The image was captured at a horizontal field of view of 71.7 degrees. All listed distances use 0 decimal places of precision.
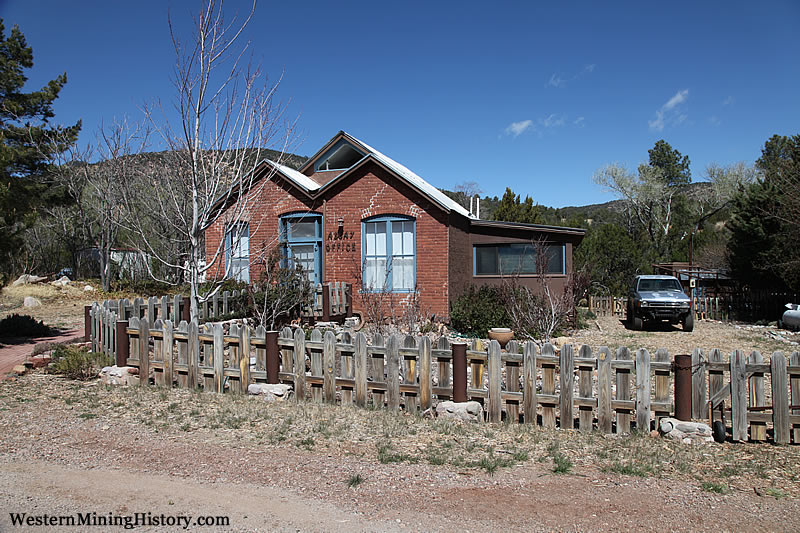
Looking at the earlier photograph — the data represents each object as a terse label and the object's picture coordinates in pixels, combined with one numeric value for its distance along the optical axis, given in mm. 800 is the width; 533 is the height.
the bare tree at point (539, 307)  12961
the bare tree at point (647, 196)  55656
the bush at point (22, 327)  13469
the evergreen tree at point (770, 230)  19125
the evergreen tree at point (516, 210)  32906
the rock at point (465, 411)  6676
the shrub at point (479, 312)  15062
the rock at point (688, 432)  6031
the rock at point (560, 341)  13774
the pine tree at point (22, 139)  11734
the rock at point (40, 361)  9391
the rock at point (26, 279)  26431
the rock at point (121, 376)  8367
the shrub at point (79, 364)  8680
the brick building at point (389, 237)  16500
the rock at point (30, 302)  21484
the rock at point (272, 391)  7426
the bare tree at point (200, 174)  9359
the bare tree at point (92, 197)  22906
